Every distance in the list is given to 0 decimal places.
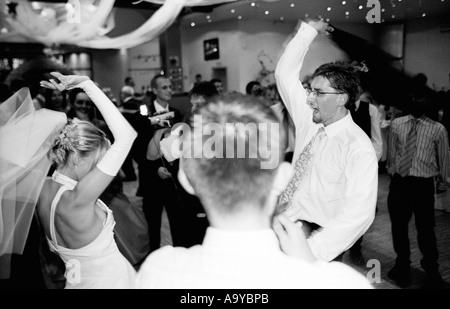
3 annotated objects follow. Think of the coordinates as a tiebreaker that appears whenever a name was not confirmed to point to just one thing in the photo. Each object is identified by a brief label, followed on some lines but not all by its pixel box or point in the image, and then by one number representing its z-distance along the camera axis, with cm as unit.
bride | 142
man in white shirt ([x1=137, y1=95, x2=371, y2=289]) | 77
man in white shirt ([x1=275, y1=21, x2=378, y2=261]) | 160
